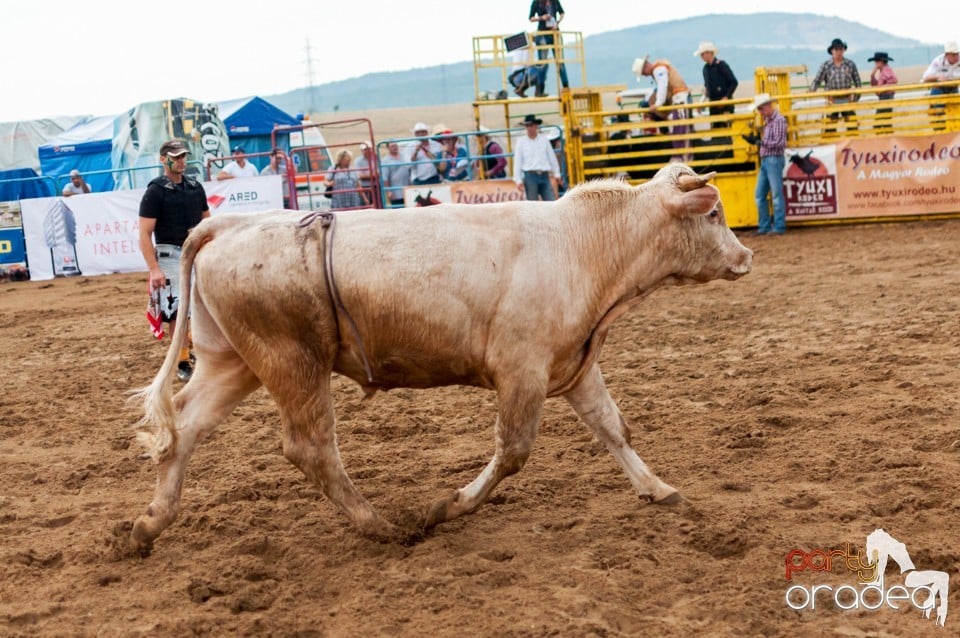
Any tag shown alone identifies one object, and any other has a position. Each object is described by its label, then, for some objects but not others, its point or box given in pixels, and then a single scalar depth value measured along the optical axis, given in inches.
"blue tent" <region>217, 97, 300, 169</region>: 935.0
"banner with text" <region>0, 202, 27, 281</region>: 655.8
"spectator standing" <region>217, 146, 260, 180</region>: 679.1
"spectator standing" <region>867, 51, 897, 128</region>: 592.5
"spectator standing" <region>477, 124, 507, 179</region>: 647.1
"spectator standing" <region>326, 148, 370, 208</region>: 639.8
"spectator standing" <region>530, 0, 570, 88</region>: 637.3
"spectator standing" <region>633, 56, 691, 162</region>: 593.6
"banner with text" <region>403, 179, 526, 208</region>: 601.6
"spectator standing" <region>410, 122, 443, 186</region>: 642.8
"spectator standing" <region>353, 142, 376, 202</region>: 630.5
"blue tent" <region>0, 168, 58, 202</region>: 862.5
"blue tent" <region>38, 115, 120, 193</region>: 970.1
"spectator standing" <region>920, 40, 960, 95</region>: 568.4
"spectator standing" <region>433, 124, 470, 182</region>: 644.7
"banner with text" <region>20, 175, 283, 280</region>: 617.0
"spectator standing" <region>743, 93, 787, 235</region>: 538.6
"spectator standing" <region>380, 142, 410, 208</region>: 643.5
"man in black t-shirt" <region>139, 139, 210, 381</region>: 282.2
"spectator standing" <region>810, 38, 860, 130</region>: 586.2
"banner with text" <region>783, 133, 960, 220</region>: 536.7
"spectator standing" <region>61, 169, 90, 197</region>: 708.7
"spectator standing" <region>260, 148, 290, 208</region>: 640.3
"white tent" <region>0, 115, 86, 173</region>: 1285.7
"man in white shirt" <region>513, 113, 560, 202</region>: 558.9
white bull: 160.2
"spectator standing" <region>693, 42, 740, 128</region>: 582.0
